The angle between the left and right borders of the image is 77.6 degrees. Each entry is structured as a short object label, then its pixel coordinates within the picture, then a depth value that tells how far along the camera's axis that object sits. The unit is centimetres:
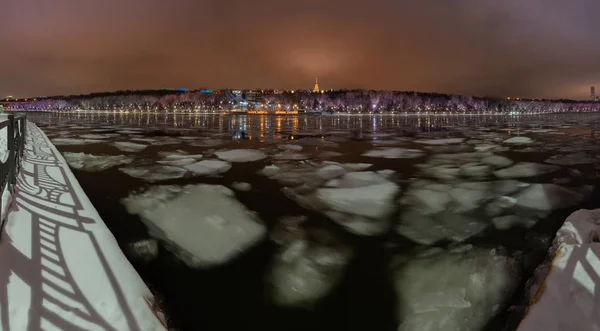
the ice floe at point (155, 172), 1028
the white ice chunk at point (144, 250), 544
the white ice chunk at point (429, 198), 748
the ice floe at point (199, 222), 559
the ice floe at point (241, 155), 1413
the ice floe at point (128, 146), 1677
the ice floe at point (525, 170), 1082
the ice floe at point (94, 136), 2395
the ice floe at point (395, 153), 1498
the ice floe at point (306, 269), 455
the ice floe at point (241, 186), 915
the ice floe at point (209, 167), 1123
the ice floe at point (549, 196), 775
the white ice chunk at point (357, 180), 941
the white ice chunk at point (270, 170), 1113
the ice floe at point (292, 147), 1781
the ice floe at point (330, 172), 1060
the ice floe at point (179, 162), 1255
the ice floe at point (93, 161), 1204
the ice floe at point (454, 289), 408
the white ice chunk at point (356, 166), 1176
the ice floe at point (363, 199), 732
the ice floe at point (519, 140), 2116
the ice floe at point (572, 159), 1360
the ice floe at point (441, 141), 2106
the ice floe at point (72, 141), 1948
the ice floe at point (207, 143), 1958
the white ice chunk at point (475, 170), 1083
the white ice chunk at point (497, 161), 1264
